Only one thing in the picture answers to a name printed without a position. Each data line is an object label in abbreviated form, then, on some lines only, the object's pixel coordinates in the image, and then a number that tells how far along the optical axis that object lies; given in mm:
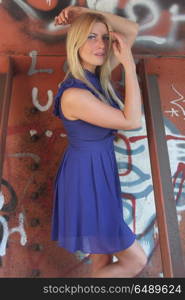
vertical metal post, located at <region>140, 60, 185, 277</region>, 1660
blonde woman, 1591
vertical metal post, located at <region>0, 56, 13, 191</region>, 1899
